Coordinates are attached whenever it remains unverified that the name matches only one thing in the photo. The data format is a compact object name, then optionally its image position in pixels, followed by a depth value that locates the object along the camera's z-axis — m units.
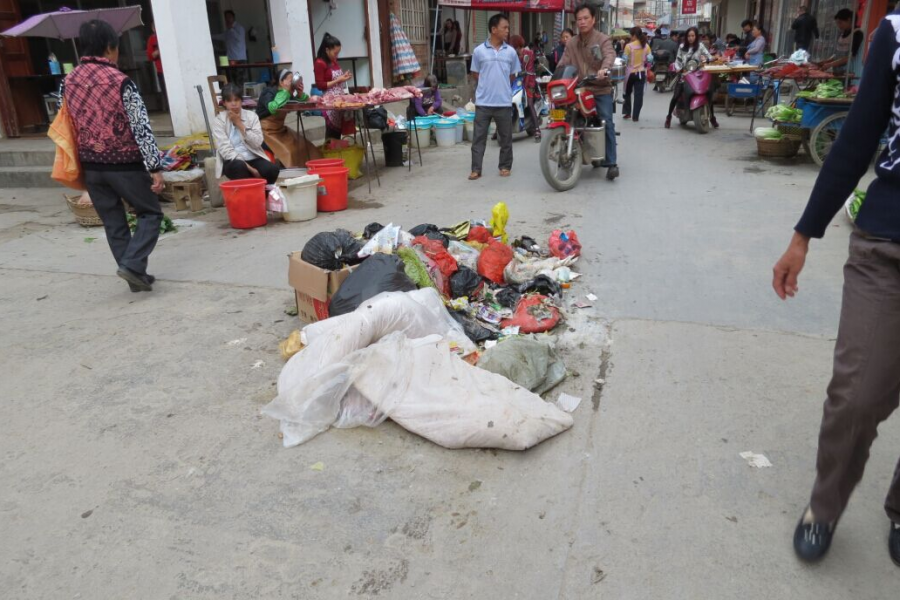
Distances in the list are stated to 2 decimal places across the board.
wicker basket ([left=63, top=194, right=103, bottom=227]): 6.89
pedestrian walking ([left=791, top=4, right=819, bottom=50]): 15.15
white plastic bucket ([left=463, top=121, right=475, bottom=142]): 12.00
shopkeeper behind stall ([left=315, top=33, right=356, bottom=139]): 8.80
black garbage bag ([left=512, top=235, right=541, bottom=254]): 5.17
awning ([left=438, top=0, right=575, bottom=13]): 15.51
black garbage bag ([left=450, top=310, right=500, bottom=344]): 3.78
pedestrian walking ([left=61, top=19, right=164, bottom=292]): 4.50
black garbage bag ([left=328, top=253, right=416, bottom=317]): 3.66
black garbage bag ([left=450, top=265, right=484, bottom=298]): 4.28
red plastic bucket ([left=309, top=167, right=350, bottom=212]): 6.93
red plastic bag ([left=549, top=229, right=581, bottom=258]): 5.05
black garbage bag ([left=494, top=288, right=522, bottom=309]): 4.23
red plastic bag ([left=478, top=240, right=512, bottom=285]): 4.49
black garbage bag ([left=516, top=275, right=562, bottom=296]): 4.34
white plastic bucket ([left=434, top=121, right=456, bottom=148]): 11.39
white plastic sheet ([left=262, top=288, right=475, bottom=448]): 3.05
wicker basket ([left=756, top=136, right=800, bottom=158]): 8.53
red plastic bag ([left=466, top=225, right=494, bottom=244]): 5.07
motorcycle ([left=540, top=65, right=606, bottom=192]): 7.26
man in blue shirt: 7.94
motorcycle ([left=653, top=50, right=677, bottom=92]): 20.84
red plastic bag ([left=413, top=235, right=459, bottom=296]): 4.31
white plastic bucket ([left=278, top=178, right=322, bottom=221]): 6.51
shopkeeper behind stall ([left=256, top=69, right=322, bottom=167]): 7.74
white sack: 2.81
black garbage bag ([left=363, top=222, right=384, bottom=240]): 4.82
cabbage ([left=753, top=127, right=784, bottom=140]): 8.59
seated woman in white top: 6.51
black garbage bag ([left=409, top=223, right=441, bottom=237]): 4.99
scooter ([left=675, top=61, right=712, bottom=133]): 10.80
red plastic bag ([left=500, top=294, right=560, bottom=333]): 3.90
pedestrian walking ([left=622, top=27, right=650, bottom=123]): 12.70
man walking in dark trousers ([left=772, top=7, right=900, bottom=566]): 1.84
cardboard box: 3.85
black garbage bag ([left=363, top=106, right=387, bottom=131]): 9.09
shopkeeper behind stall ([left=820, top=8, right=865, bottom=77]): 10.56
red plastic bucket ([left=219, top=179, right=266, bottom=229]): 6.34
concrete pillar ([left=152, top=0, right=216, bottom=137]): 9.37
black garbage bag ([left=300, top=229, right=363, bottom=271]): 4.10
